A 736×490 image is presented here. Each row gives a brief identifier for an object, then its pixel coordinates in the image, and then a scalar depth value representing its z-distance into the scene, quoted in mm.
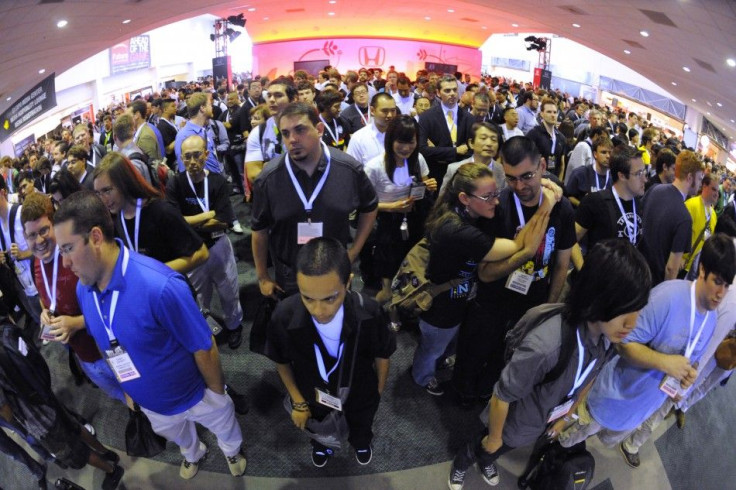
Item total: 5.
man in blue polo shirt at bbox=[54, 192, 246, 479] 1602
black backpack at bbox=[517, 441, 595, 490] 2178
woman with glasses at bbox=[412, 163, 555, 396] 2100
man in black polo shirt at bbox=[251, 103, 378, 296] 2180
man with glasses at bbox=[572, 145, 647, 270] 2773
